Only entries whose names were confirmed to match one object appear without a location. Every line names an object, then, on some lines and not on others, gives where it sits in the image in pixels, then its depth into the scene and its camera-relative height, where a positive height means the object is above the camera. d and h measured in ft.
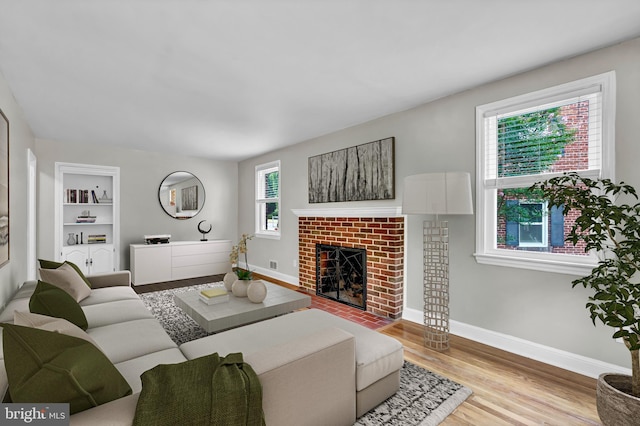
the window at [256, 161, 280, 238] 18.28 +0.82
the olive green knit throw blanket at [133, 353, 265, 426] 3.19 -2.04
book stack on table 9.11 -2.53
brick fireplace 11.21 -1.35
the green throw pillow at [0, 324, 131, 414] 3.07 -1.69
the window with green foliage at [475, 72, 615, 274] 7.36 +1.41
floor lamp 8.30 -0.44
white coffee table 7.99 -2.76
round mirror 18.86 +1.17
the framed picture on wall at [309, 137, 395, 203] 11.85 +1.72
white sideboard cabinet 16.51 -2.77
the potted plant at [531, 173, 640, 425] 5.01 -1.40
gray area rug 5.68 -3.88
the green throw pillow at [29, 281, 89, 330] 6.03 -1.88
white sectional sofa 4.08 -2.56
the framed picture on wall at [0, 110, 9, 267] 7.46 +0.59
